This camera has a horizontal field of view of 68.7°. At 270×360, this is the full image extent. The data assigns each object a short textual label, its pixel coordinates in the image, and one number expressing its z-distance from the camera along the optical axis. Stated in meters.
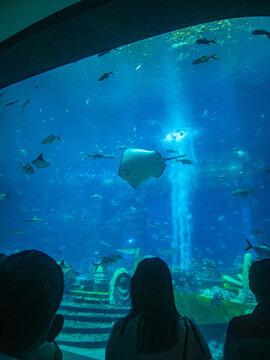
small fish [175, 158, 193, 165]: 9.20
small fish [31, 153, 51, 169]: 5.68
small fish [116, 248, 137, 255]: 14.36
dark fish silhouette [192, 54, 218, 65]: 4.88
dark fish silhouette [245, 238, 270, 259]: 4.95
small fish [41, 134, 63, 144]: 6.38
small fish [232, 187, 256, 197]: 7.82
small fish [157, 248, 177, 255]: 16.41
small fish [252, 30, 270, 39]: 3.83
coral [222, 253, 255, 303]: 5.80
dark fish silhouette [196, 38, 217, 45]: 4.71
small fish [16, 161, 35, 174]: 6.17
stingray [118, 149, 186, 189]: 5.73
